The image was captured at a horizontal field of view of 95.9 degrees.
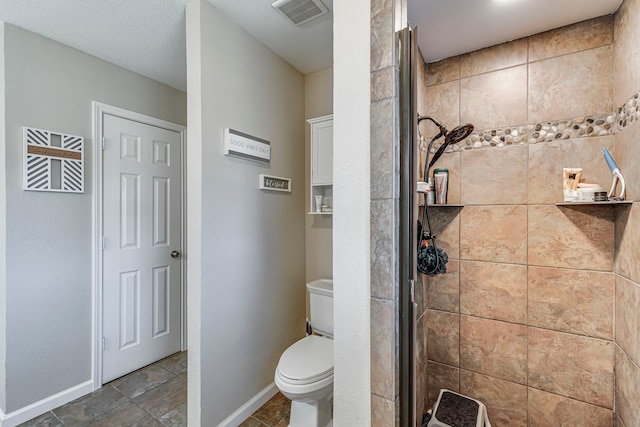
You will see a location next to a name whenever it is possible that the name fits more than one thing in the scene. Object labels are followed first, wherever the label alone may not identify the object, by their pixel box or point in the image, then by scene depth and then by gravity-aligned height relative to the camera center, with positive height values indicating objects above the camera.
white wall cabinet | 2.10 +0.39
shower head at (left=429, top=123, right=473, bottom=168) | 1.66 +0.45
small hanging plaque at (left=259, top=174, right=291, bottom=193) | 1.98 +0.21
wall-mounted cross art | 1.80 +0.33
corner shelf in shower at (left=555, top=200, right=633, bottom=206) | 1.21 +0.04
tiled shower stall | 1.32 -0.13
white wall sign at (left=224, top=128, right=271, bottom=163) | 1.68 +0.41
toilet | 1.50 -0.88
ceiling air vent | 1.58 +1.15
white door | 2.19 -0.27
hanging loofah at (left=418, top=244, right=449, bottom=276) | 1.54 -0.26
